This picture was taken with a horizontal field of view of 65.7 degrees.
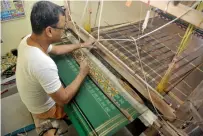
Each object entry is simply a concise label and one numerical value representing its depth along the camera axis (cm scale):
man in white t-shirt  98
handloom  95
